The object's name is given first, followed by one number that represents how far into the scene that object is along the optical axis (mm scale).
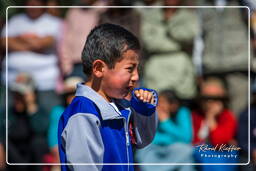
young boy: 4637
